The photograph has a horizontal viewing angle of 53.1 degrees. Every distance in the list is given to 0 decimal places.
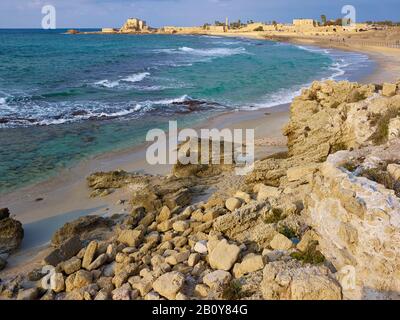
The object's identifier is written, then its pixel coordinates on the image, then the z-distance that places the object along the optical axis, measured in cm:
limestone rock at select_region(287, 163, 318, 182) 943
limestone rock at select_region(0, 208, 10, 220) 998
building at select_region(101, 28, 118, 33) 16525
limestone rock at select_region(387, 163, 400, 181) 635
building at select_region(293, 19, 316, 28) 13531
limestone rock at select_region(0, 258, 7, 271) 848
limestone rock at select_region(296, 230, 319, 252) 650
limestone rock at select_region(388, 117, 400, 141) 909
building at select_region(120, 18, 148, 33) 16780
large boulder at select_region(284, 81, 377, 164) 1124
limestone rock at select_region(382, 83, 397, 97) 1186
